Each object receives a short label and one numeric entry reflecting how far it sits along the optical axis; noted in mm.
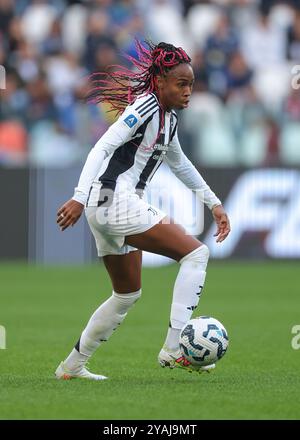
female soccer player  14953
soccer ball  14758
